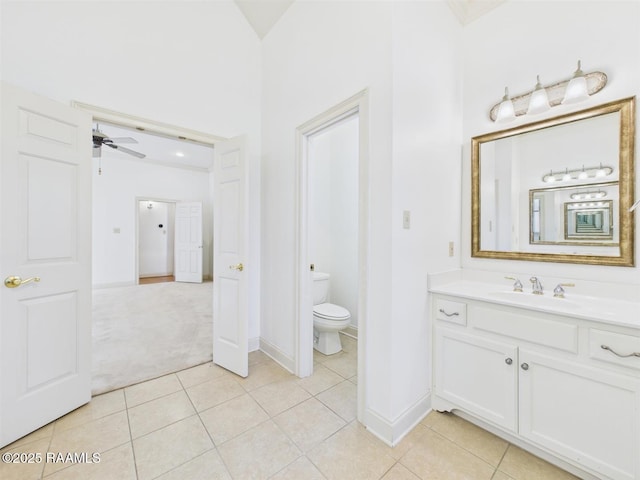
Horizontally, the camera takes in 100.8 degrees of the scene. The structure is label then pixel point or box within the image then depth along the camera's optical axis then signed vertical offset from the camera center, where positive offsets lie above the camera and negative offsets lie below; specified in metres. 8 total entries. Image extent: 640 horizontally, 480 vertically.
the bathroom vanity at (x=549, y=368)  1.19 -0.68
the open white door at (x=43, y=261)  1.51 -0.15
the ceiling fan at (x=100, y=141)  3.15 +1.23
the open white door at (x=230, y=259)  2.21 -0.18
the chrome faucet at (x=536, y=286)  1.72 -0.31
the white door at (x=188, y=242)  6.43 -0.09
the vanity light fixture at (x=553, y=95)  1.55 +0.92
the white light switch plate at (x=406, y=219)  1.59 +0.12
